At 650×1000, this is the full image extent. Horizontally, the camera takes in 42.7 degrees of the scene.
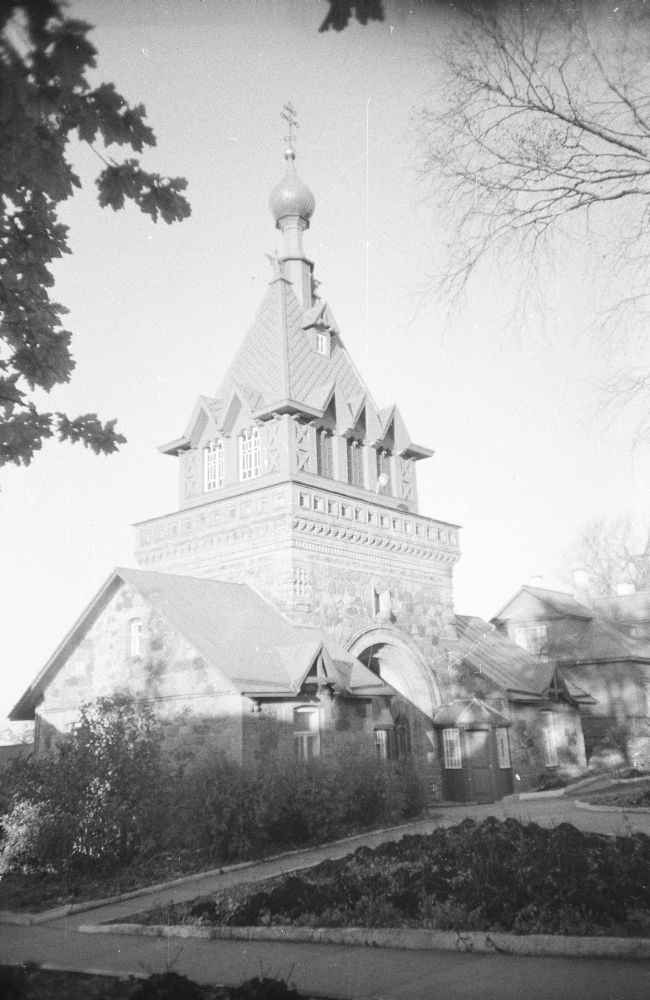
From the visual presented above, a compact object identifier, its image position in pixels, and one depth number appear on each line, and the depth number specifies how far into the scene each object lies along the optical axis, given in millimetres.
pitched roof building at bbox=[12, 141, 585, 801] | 18469
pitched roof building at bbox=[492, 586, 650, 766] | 32250
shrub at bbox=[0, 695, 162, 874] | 12203
